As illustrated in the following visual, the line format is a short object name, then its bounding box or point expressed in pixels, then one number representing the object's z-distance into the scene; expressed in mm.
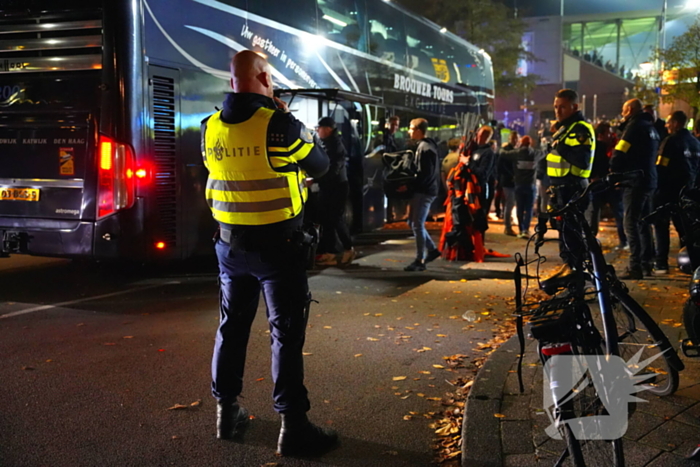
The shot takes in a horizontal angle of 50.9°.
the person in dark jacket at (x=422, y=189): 9578
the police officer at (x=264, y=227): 3770
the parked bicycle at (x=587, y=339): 3236
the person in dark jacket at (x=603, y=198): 11188
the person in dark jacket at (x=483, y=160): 10555
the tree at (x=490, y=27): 30719
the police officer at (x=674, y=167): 8852
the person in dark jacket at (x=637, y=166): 8508
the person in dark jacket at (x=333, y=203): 9656
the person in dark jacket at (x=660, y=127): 10469
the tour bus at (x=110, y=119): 7676
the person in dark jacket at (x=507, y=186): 13875
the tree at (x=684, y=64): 20344
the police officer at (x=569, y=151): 7266
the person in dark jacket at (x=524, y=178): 13211
